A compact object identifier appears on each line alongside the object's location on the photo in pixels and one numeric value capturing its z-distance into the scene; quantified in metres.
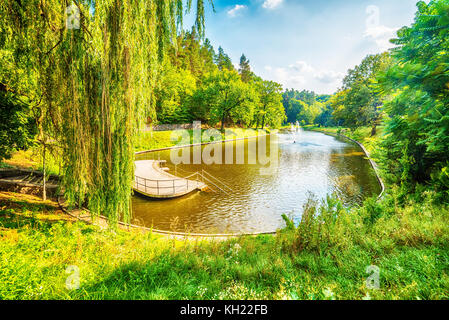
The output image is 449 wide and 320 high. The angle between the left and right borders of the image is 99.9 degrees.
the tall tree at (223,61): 74.01
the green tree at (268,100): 55.47
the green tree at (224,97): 40.94
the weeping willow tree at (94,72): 3.96
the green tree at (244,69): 70.28
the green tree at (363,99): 32.53
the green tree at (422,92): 5.12
